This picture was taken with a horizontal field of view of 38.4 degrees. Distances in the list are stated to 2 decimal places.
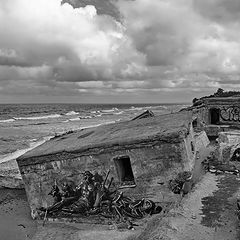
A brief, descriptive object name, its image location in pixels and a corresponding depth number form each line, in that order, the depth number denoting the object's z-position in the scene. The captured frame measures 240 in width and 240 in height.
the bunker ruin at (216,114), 25.52
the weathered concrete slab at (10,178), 19.81
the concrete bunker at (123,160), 12.46
